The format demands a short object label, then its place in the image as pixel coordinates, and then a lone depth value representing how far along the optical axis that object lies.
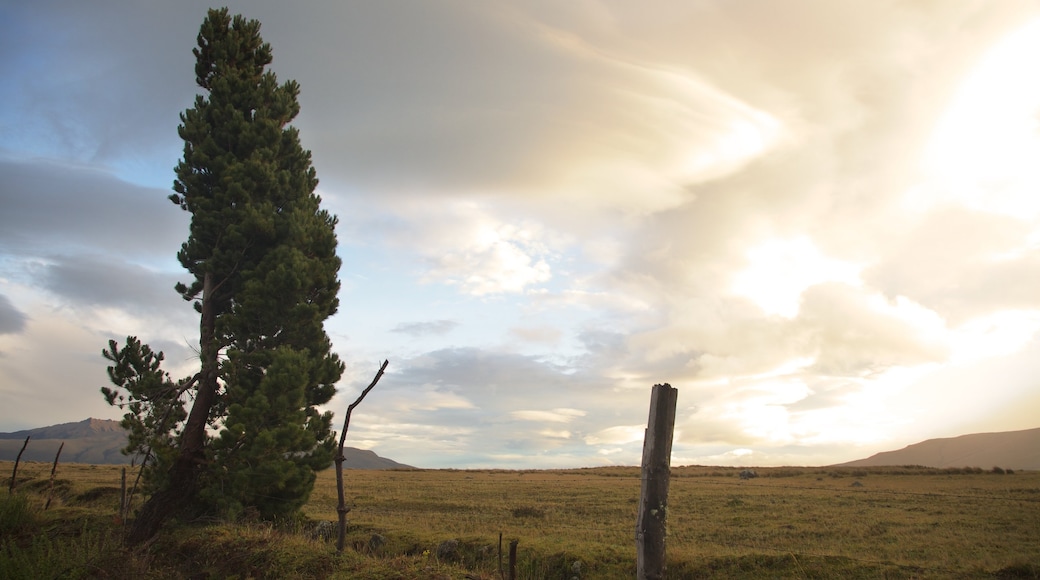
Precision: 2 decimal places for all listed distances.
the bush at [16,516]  18.03
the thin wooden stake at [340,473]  12.89
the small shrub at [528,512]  30.86
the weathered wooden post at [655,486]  7.94
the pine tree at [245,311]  20.80
